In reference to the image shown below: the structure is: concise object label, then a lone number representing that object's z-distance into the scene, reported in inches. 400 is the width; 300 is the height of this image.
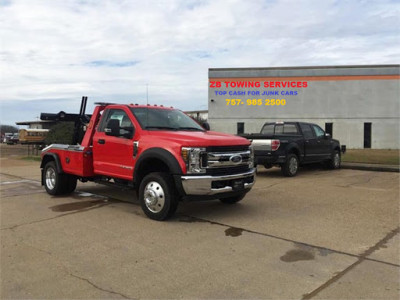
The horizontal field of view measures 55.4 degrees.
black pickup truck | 469.7
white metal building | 1180.5
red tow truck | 243.9
